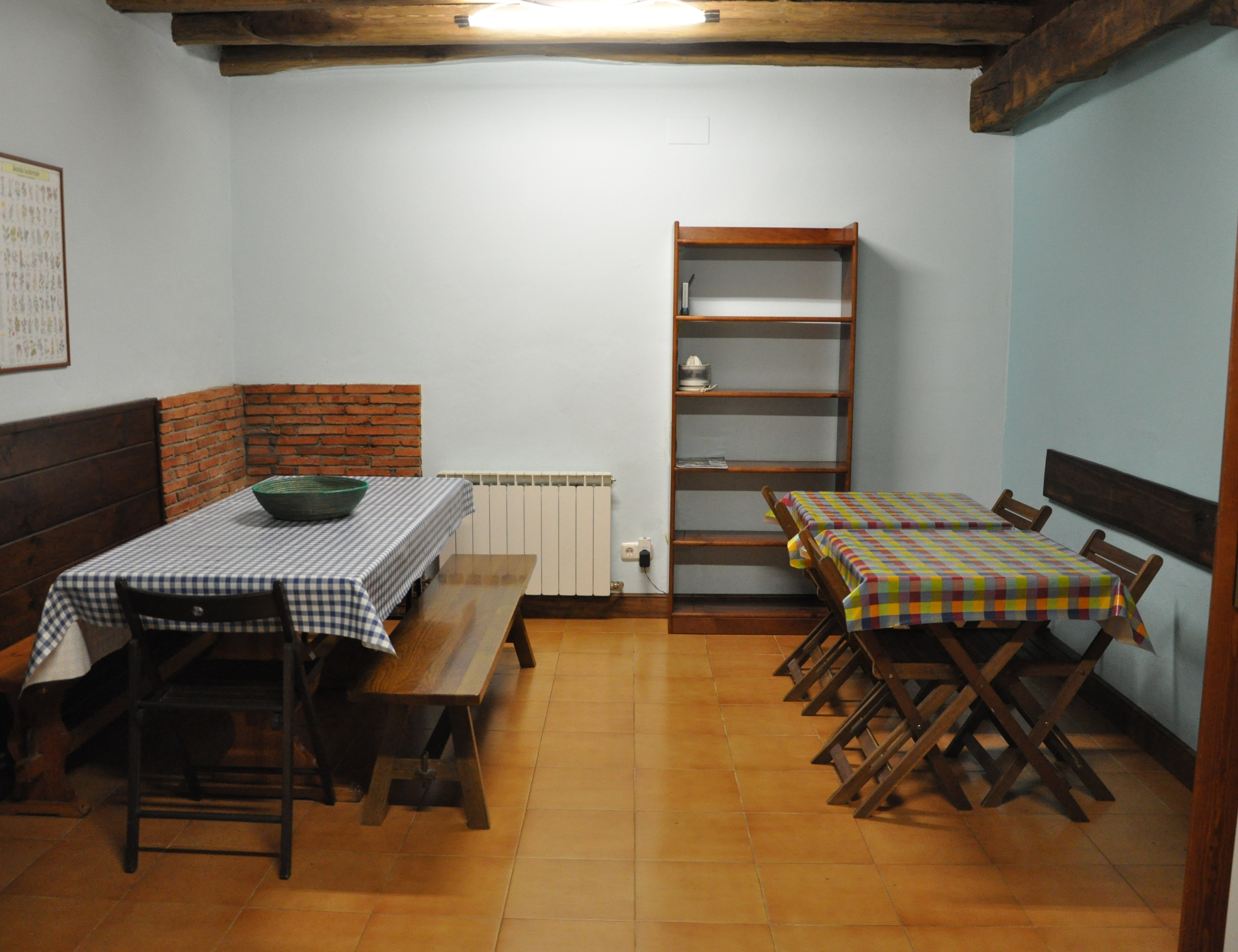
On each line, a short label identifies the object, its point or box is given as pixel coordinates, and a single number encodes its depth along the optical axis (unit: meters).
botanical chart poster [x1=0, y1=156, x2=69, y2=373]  3.56
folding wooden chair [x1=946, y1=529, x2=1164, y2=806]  3.38
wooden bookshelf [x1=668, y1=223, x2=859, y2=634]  5.07
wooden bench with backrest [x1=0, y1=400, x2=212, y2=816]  3.31
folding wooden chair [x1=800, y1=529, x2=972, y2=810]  3.33
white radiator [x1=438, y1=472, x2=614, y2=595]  5.43
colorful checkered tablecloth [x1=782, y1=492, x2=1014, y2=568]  4.04
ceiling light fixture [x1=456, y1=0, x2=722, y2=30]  3.60
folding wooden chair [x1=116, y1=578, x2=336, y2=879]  2.90
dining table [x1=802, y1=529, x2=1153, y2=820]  3.15
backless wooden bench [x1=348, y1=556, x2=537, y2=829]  3.14
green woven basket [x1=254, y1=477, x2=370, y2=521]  3.74
